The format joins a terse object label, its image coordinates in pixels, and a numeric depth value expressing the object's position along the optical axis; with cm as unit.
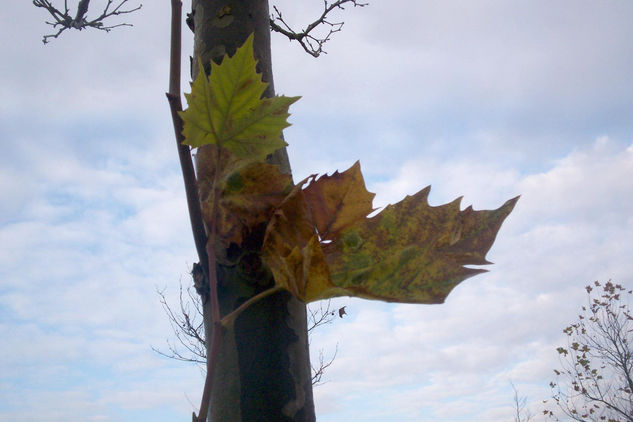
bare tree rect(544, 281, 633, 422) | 1045
